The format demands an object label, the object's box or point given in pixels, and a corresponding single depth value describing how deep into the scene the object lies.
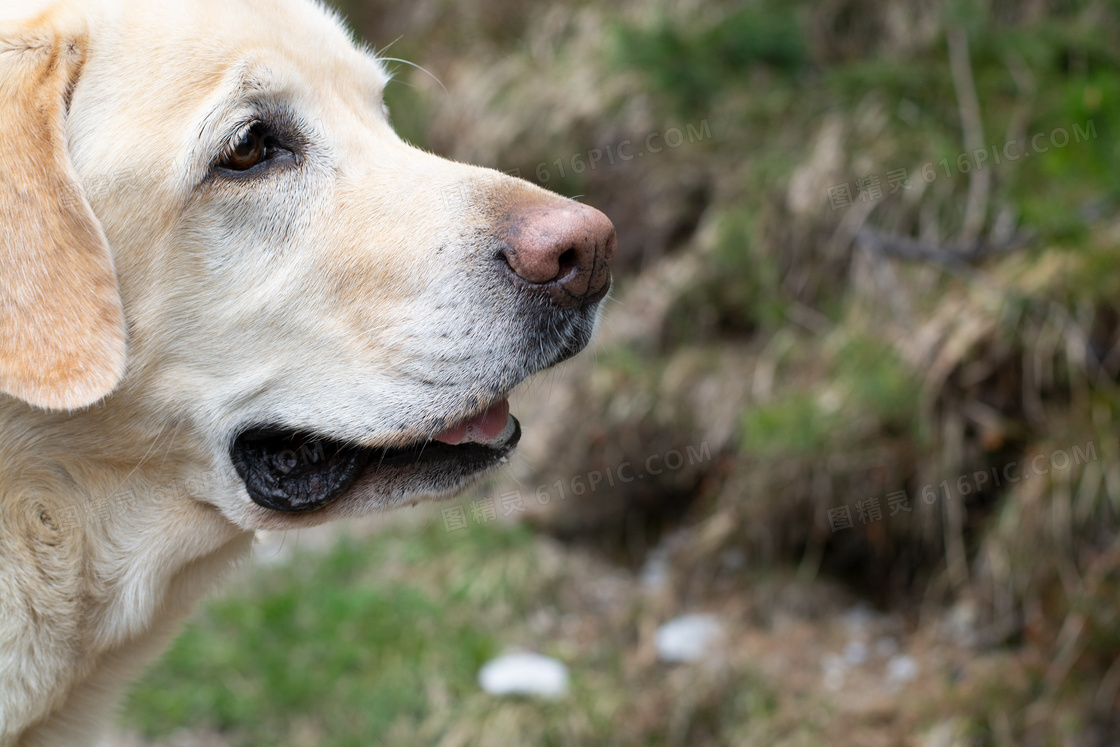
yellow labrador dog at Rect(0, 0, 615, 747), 1.79
